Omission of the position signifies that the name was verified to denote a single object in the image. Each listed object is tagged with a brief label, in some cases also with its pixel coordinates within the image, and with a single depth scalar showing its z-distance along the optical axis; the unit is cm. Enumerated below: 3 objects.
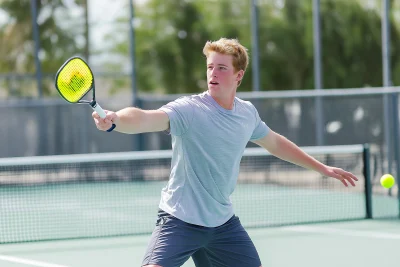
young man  911
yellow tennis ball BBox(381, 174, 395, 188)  1589
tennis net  1909
